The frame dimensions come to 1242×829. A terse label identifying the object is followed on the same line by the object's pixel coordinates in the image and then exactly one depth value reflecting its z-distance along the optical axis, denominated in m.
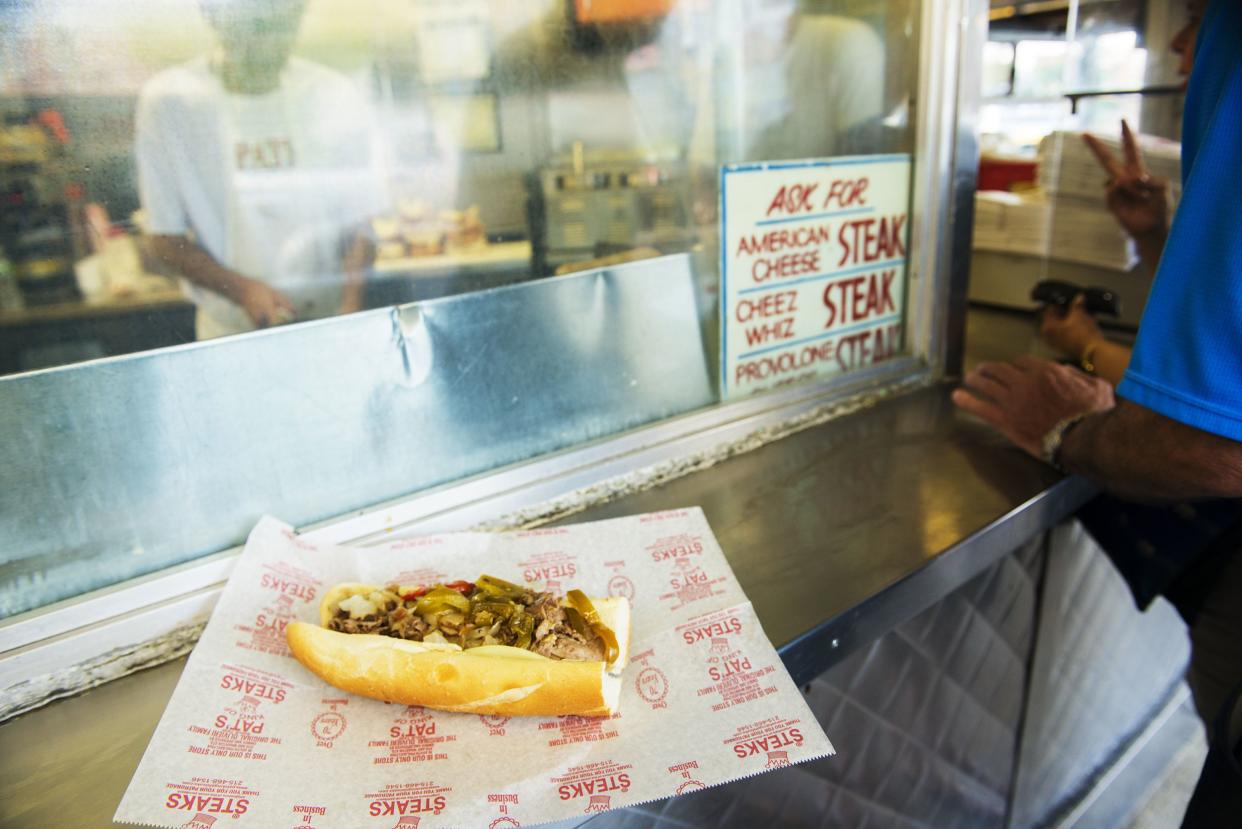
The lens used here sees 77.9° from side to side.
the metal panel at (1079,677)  1.68
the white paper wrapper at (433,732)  0.71
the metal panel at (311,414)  0.88
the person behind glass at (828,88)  1.41
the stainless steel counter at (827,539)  0.81
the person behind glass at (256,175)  0.91
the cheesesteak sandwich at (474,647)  0.82
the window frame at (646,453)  0.90
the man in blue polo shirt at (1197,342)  0.90
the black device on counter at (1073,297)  1.85
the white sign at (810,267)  1.39
